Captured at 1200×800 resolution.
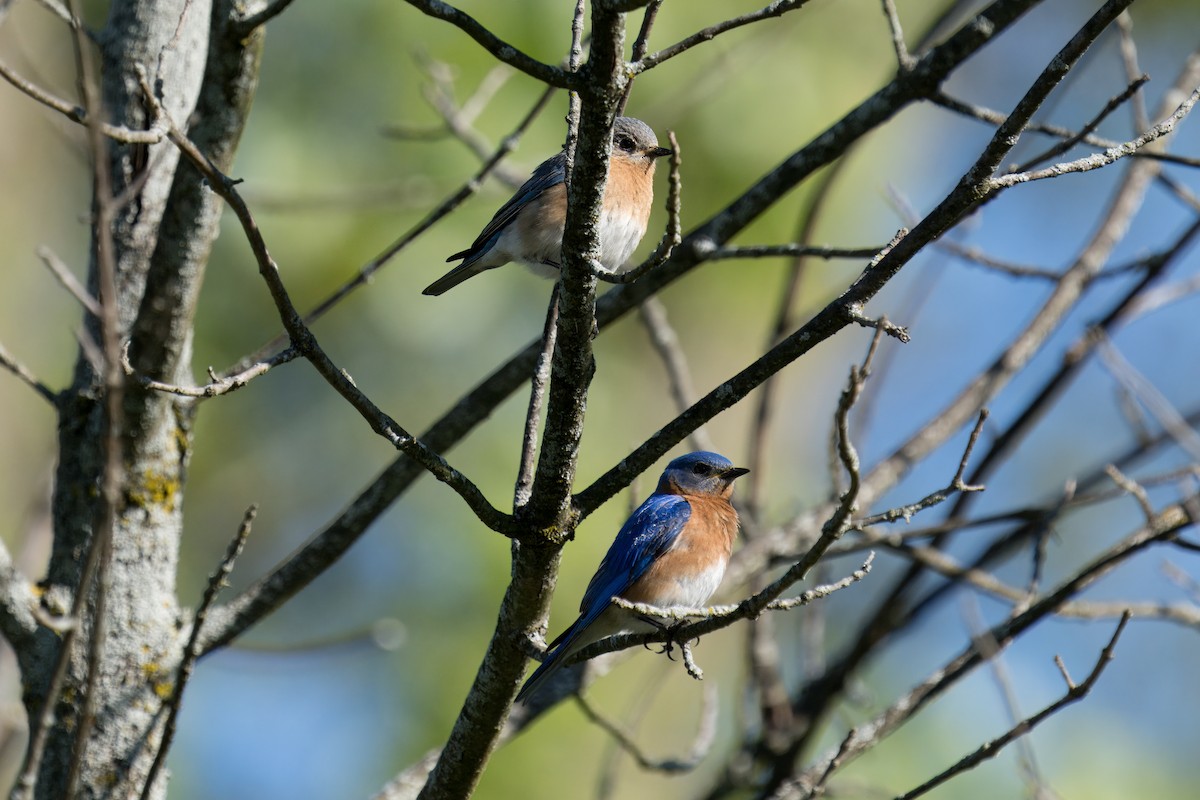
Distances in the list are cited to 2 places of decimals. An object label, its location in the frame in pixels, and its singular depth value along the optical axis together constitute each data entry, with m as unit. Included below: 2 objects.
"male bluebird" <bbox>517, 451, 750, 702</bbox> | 9.41
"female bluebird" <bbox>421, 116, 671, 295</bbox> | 9.78
